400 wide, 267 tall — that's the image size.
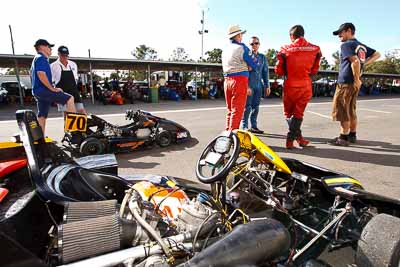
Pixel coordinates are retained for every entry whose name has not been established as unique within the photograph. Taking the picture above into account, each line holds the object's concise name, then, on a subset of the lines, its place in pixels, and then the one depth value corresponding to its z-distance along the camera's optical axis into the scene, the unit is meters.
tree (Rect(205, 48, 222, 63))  51.41
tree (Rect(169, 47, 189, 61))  61.06
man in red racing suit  4.30
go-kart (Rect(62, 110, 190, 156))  4.25
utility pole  37.25
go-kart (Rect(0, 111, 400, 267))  1.27
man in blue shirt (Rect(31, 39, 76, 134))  4.48
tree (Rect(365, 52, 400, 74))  52.43
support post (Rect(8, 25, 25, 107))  13.44
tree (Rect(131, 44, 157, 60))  59.34
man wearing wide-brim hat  4.69
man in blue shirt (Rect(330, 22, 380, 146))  4.69
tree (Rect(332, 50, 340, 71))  70.24
